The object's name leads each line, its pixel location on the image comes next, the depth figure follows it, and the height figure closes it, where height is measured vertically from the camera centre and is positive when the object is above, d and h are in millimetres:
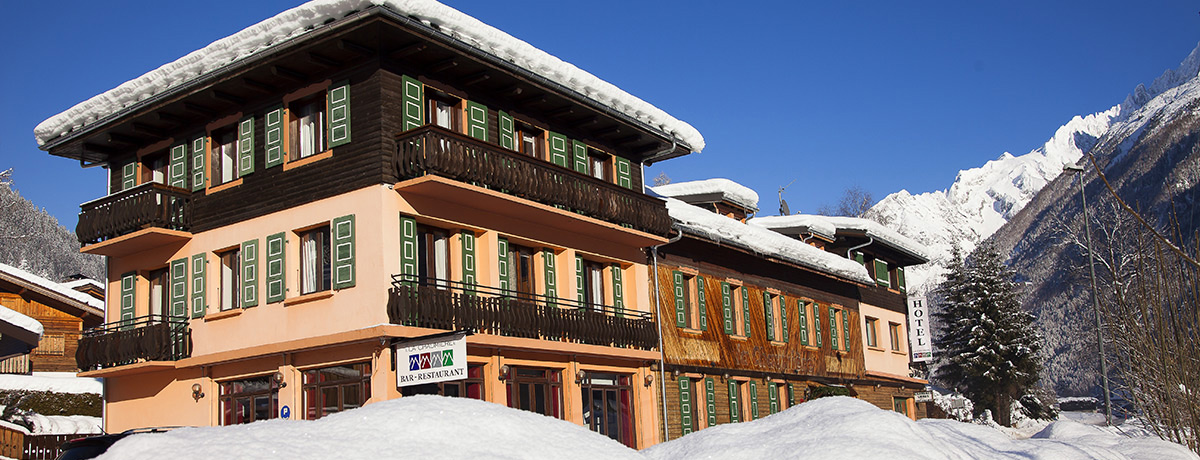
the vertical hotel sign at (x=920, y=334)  41594 +1207
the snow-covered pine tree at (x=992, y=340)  53219 +1089
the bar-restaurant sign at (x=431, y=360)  17250 +544
